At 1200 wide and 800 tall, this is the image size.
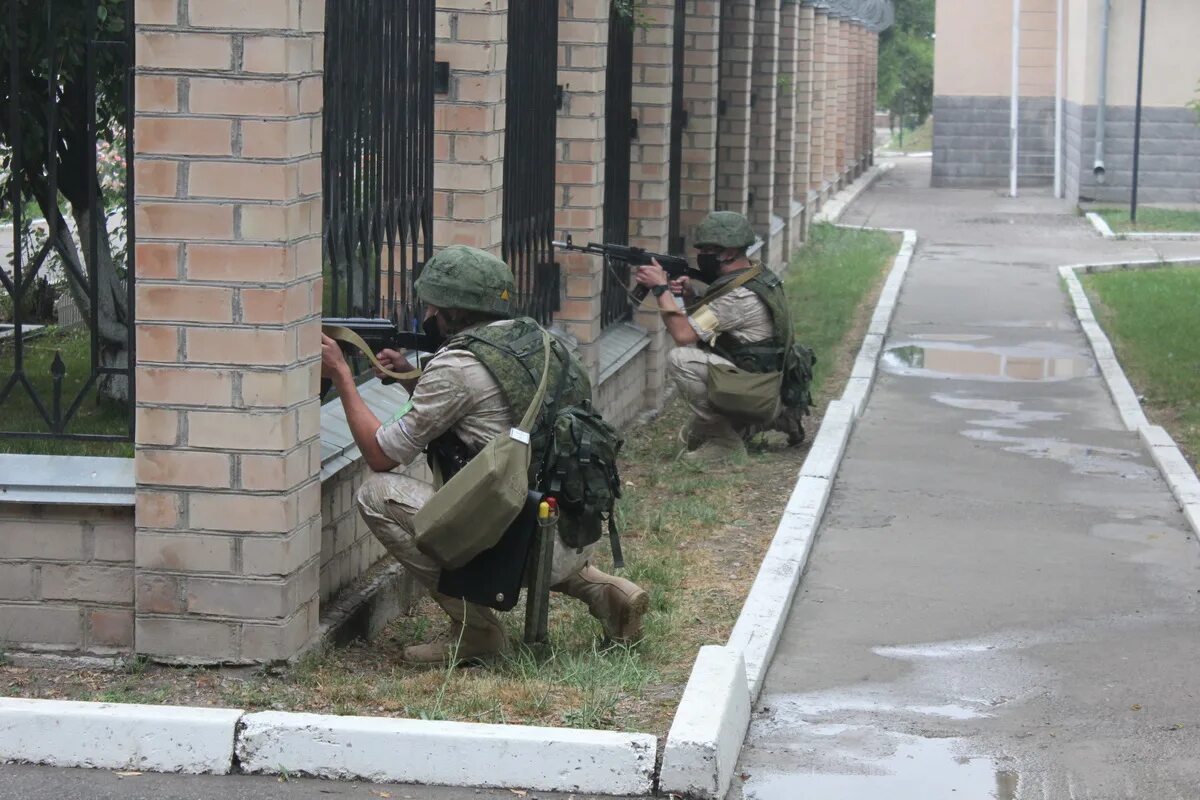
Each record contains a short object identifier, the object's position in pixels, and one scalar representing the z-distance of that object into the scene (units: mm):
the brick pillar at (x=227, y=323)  4988
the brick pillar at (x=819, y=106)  23953
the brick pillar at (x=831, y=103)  26578
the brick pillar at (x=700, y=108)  13180
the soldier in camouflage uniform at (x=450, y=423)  5402
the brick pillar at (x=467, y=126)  7391
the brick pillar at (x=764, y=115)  17547
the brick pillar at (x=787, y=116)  19250
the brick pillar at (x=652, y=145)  11117
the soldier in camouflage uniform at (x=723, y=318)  9273
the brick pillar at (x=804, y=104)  21125
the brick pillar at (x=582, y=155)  9344
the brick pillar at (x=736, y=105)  15453
